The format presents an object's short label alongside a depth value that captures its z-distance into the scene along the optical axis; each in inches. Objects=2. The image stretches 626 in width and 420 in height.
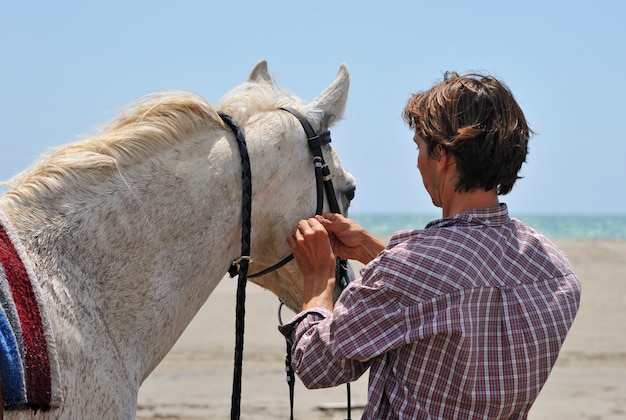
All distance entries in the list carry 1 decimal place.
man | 159.6
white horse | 160.1
